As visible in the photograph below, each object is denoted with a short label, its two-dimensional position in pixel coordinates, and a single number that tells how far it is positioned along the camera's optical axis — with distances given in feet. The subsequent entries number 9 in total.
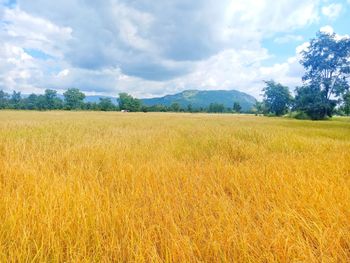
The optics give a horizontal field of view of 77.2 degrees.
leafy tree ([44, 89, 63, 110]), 358.78
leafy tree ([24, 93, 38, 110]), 354.74
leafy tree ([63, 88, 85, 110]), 371.76
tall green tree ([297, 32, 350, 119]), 92.47
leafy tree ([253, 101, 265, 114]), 331.75
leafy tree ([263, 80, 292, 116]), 223.71
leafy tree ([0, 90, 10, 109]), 357.73
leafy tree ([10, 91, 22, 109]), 358.84
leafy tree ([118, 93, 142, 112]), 392.94
